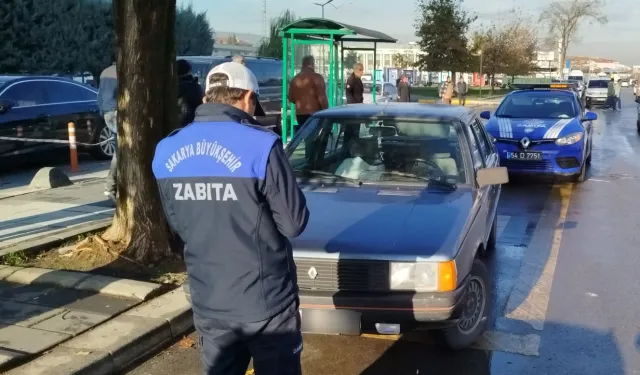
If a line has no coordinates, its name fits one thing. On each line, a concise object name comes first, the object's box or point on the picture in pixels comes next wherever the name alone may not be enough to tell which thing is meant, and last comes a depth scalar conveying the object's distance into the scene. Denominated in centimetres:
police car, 1094
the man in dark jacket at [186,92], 789
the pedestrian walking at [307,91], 1124
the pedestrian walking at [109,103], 859
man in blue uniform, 250
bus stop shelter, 1355
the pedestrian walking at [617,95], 3788
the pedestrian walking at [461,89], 3472
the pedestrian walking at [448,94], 2106
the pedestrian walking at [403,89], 2770
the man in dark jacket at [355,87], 1378
